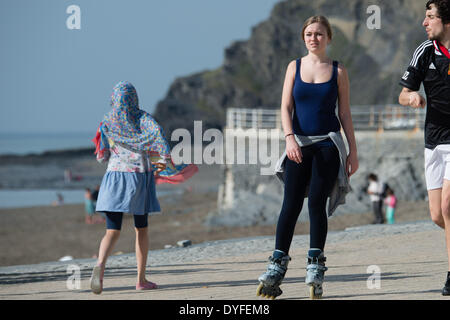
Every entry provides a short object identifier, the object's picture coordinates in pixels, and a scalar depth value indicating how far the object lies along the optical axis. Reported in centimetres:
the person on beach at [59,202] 3447
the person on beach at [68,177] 5462
